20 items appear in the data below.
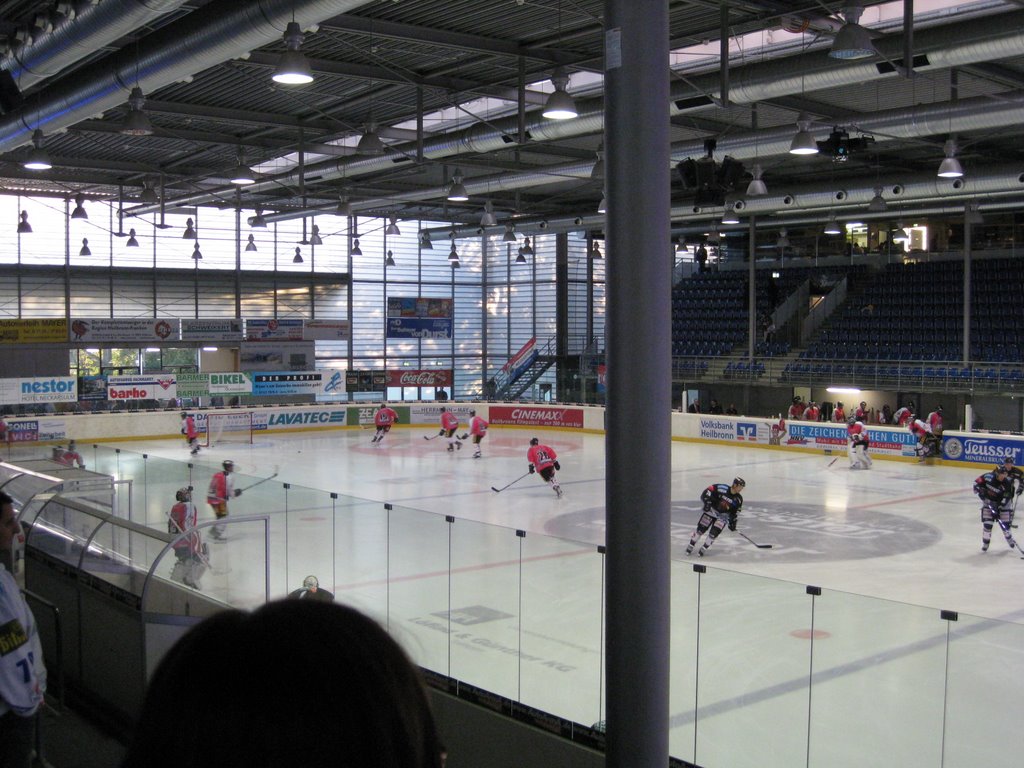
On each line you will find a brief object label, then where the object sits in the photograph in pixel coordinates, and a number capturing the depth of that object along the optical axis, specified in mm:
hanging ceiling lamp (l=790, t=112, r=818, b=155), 14375
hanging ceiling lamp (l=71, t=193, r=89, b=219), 24797
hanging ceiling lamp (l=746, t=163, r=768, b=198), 18438
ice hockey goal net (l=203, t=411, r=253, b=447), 28891
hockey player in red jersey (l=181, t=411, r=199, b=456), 26766
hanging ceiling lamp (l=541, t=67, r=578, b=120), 12281
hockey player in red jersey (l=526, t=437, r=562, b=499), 19438
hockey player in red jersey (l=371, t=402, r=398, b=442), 28547
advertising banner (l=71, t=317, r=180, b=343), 31297
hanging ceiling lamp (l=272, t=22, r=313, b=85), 10148
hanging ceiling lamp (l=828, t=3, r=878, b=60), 10477
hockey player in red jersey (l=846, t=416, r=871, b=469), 23641
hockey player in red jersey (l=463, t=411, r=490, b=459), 25750
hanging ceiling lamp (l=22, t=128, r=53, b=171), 14047
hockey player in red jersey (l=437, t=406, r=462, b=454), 27391
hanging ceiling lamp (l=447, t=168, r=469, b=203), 20391
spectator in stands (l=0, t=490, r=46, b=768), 3746
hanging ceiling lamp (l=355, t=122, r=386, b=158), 17219
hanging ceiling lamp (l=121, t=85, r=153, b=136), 12875
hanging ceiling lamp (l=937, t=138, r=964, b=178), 16078
